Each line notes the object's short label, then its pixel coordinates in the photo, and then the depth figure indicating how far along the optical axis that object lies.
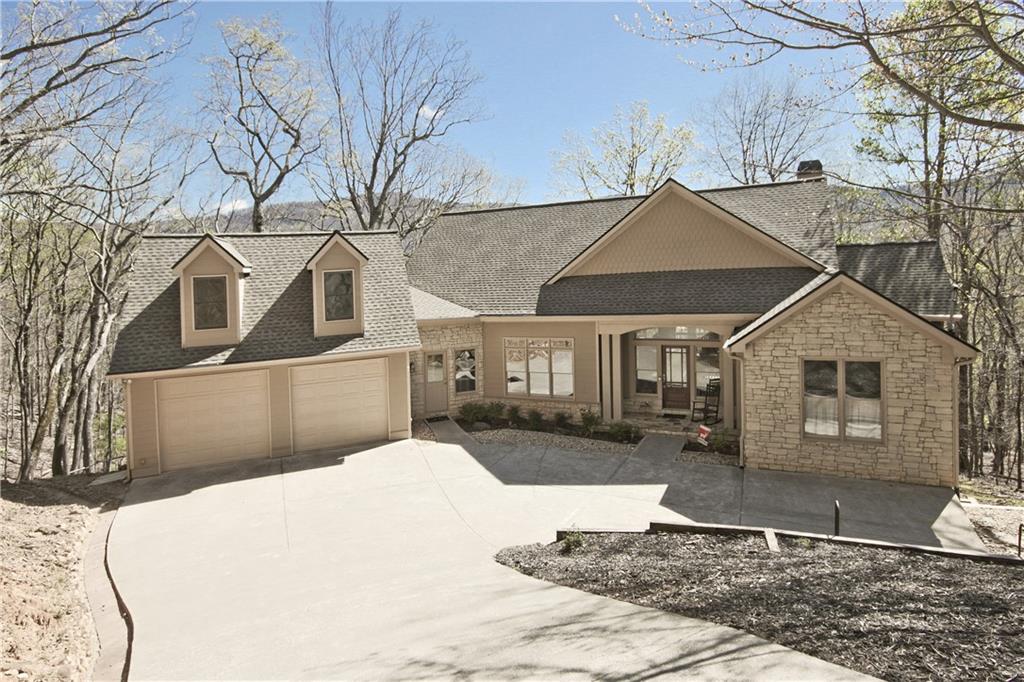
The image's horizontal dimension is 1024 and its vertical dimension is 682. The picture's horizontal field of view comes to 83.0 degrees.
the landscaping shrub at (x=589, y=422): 15.57
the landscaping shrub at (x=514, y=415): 16.80
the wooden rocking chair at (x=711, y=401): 16.31
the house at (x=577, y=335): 11.71
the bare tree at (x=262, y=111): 24.44
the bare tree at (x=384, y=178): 28.14
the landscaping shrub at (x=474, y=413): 16.92
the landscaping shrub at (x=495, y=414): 16.89
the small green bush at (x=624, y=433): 14.85
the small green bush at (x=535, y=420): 16.20
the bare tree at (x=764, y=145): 28.59
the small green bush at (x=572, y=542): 7.73
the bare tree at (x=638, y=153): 30.42
